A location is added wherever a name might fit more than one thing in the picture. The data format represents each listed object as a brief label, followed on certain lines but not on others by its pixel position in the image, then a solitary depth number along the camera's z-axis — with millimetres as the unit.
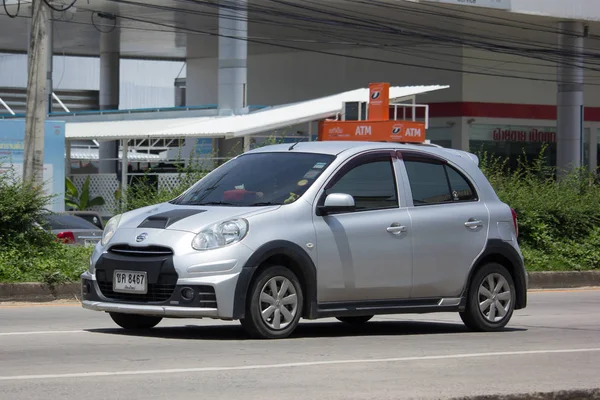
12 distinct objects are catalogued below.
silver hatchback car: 9055
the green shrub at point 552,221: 19234
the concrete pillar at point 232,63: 36125
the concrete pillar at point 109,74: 50594
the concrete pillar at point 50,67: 40594
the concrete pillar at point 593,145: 51875
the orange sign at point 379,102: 26078
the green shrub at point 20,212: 14586
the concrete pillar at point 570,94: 41750
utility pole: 17875
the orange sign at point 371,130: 23359
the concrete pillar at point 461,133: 47250
